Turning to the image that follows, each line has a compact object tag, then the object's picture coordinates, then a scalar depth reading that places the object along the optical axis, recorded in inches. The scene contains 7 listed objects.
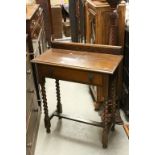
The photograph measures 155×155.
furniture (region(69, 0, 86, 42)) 112.5
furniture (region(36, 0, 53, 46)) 162.1
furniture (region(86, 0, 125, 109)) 77.3
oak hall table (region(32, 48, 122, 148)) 60.7
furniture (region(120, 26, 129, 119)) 78.5
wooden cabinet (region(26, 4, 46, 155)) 67.3
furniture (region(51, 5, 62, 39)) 182.9
